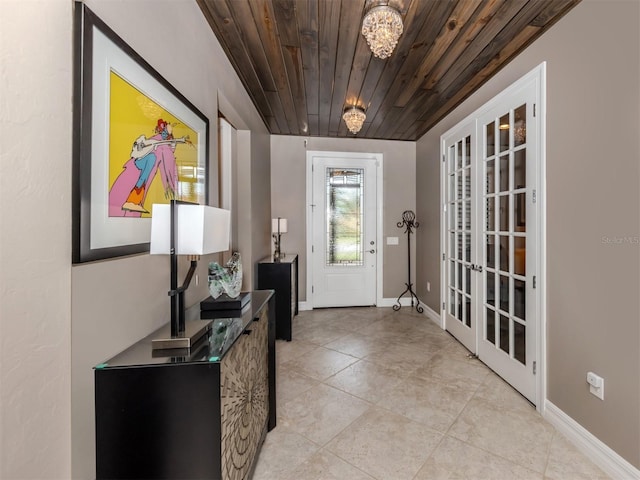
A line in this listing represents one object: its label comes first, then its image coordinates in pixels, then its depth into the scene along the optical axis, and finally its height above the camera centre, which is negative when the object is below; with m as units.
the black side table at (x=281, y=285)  3.29 -0.50
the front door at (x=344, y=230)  4.45 +0.19
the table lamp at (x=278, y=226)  3.95 +0.22
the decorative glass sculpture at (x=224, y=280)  1.51 -0.20
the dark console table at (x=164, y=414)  0.97 -0.60
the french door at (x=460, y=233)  2.92 +0.10
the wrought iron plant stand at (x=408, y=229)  4.52 +0.21
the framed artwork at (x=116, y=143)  0.91 +0.38
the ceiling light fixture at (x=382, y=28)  1.62 +1.23
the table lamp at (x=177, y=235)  1.09 +0.03
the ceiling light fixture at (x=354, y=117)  3.15 +1.38
